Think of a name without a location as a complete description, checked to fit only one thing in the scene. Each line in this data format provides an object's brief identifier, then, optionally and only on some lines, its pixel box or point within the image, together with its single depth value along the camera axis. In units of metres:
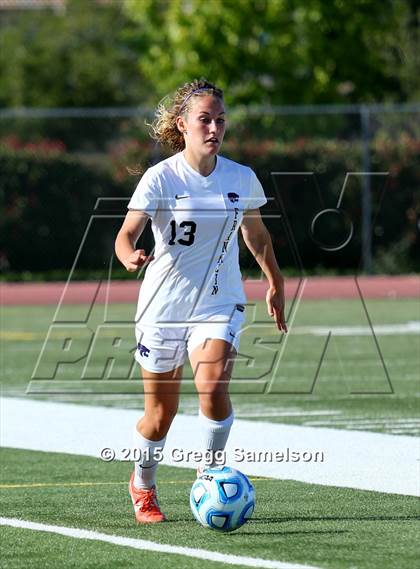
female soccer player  13.73
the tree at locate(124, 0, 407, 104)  64.87
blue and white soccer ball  13.12
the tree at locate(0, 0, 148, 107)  94.94
